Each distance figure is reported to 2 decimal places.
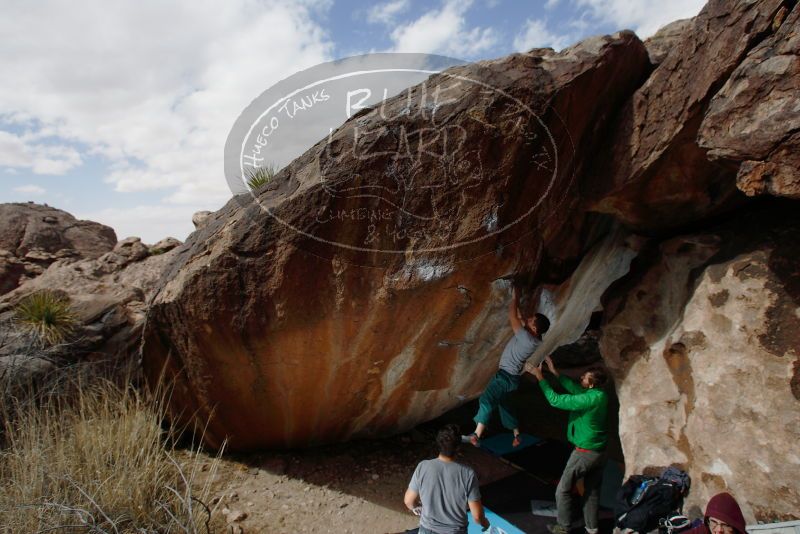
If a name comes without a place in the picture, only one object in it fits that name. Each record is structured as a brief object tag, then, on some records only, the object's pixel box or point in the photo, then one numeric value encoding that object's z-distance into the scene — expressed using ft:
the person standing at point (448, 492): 8.92
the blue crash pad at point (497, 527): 12.30
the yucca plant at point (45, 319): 15.85
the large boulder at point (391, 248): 11.73
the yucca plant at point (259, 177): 14.96
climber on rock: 13.33
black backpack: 10.23
